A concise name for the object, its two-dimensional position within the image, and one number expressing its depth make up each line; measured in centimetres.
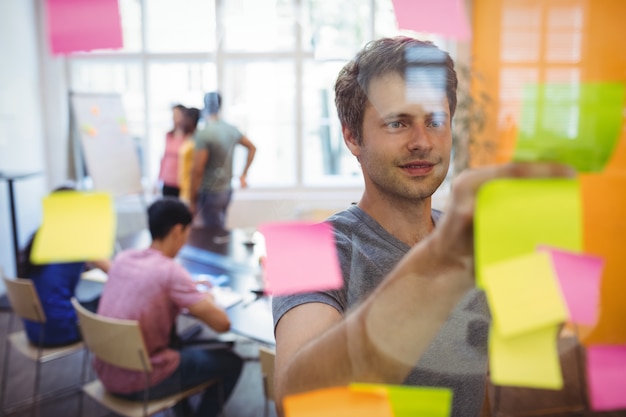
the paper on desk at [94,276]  212
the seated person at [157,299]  154
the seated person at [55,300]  178
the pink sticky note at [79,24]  51
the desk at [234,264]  151
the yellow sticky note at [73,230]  51
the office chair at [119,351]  141
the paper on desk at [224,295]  166
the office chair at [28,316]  163
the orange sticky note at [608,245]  47
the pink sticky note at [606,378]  45
